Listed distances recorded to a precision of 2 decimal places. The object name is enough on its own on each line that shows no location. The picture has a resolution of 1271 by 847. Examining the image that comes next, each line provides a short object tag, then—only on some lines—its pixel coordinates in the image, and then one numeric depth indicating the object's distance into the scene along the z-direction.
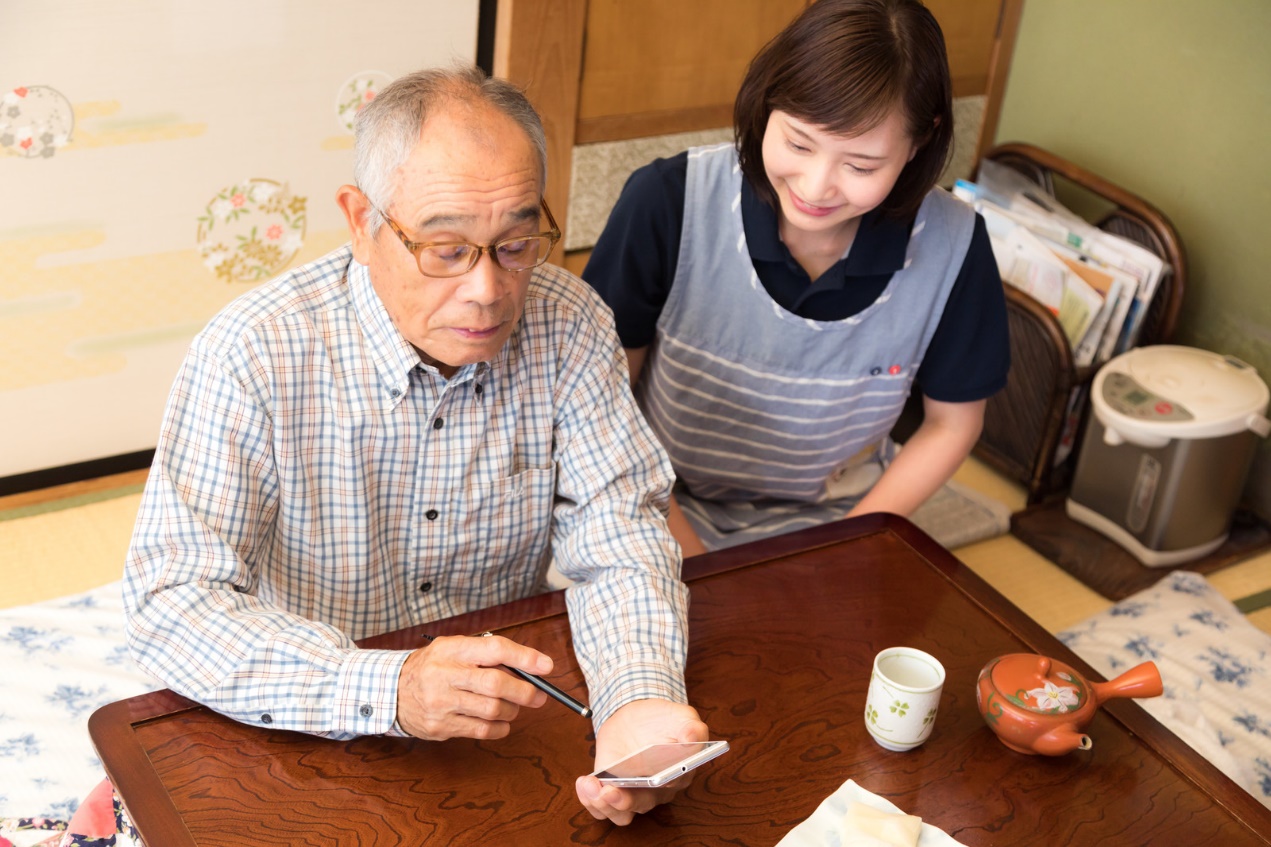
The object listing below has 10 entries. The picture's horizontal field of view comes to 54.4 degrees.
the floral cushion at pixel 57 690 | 1.77
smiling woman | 1.68
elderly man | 1.30
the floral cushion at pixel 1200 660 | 2.13
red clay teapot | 1.35
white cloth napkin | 1.24
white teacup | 1.33
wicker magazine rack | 3.06
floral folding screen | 2.54
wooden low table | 1.21
